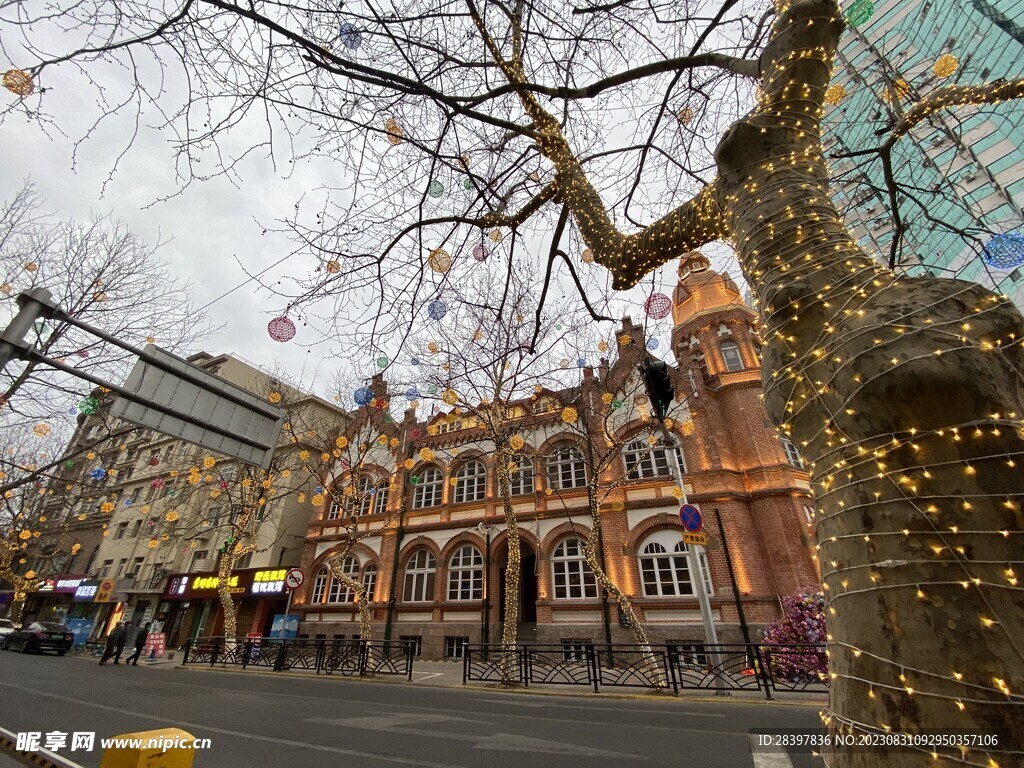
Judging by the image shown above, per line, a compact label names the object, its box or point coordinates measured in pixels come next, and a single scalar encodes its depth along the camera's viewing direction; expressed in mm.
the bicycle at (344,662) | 14156
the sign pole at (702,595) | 9672
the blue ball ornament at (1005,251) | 4980
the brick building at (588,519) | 14281
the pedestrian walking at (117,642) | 16602
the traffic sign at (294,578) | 16400
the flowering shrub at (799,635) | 9086
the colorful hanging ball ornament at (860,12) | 4877
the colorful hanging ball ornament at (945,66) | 4416
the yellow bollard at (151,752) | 2393
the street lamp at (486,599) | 16578
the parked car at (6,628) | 20500
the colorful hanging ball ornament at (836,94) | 4551
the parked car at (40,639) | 18484
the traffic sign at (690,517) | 9414
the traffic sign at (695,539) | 9602
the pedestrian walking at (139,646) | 16859
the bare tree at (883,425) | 1002
